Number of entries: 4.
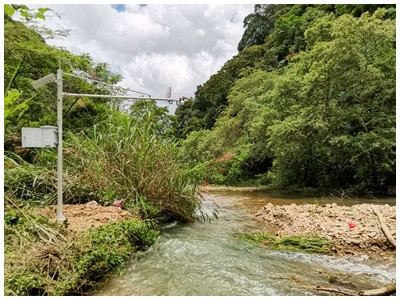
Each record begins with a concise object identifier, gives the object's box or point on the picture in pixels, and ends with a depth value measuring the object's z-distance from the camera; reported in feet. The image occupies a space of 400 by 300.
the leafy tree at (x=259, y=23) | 101.14
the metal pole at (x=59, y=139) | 11.75
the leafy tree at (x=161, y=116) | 19.40
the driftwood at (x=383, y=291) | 7.77
